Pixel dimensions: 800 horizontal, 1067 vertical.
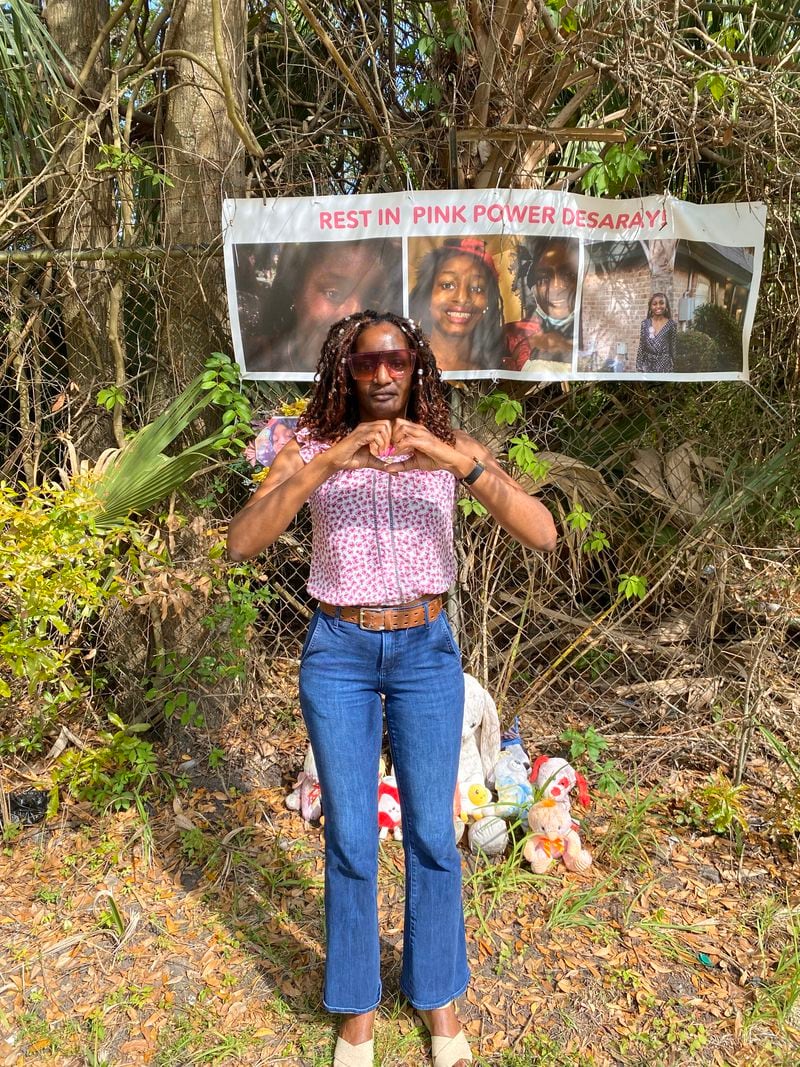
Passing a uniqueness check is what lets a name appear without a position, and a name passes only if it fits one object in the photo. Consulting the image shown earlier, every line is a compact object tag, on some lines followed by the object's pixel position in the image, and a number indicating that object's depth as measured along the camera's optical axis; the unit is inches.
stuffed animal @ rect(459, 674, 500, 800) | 117.2
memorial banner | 109.5
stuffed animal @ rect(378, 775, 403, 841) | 115.1
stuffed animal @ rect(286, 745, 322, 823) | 119.7
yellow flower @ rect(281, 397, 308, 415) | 113.2
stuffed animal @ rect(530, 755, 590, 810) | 117.5
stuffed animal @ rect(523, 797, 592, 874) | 109.0
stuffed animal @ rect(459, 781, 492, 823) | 114.1
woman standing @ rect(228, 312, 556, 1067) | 72.6
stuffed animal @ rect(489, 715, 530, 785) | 122.9
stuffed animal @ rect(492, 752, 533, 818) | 114.6
